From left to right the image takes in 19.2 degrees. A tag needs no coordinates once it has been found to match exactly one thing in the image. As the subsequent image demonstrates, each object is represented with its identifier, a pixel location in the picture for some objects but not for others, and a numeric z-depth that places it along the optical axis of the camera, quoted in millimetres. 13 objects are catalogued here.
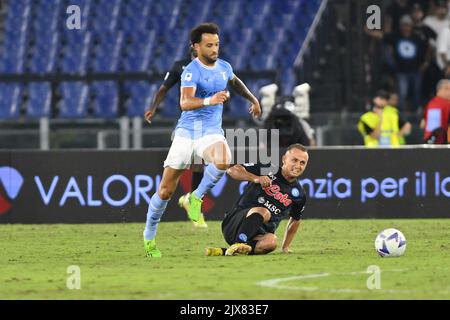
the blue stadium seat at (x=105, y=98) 23672
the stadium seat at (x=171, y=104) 23253
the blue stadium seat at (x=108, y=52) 24375
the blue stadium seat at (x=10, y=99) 23922
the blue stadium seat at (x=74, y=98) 23703
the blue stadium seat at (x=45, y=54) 24594
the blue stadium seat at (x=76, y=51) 24438
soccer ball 12297
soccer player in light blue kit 12500
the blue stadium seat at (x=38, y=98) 23750
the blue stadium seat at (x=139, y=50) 24375
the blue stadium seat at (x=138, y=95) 23578
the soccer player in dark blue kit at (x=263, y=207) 12344
